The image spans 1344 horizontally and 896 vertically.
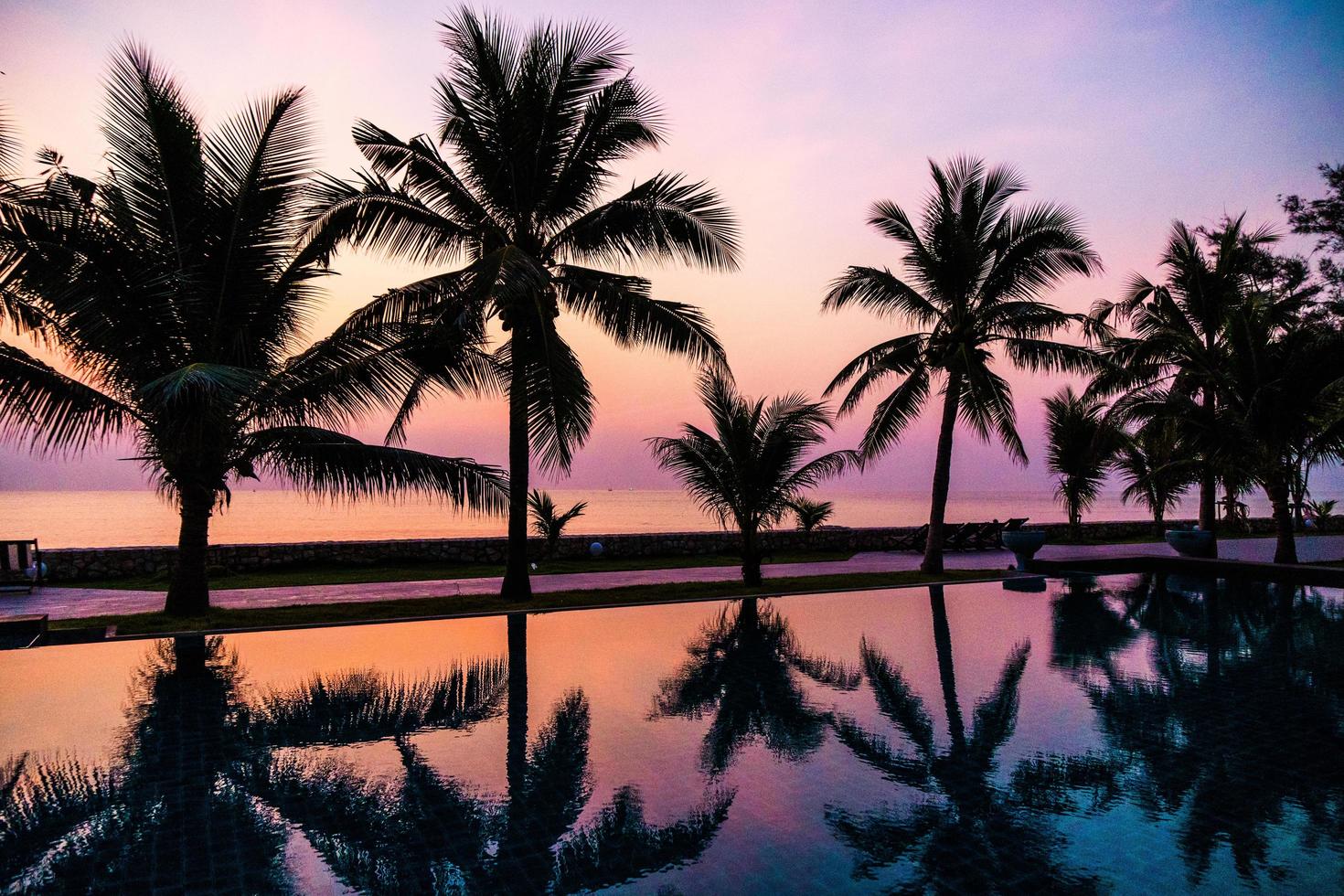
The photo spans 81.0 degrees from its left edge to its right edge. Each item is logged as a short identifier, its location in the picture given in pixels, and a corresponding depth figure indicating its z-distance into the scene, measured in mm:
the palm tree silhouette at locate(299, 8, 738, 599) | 10578
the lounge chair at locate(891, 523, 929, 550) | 20547
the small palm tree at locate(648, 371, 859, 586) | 12984
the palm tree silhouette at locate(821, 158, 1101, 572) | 14047
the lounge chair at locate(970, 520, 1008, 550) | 21000
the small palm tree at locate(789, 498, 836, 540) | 21219
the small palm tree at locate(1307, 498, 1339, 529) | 25172
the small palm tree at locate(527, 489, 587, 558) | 16781
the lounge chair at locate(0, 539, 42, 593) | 12336
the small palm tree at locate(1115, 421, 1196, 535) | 20016
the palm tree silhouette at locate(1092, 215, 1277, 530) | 15188
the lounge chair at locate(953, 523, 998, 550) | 20844
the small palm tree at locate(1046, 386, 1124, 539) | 22719
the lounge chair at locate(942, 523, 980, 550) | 20422
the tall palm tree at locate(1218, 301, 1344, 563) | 13898
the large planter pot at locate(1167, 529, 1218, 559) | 16453
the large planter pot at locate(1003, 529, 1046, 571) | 15266
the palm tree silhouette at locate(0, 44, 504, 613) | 8719
